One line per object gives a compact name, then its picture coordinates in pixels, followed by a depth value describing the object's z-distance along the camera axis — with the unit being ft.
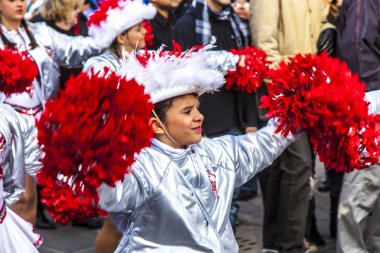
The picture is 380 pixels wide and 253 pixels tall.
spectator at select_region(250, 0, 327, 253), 26.97
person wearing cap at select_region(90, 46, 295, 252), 15.81
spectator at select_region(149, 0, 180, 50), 31.41
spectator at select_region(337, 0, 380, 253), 25.61
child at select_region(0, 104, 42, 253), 18.72
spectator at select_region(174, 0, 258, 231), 26.83
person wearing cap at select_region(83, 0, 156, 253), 27.92
